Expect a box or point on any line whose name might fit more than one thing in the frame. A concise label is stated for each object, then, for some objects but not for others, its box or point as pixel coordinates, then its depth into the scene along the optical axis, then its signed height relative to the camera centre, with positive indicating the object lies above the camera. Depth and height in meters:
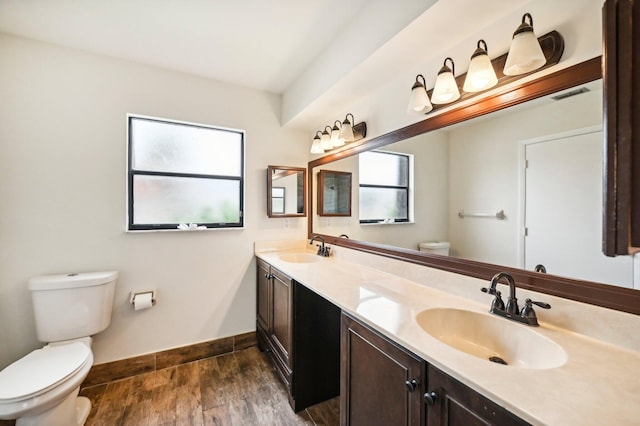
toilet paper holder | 2.10 -0.69
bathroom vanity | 0.65 -0.45
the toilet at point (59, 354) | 1.29 -0.87
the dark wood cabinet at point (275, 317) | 1.83 -0.85
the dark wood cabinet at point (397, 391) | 0.74 -0.62
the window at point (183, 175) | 2.18 +0.33
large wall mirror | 0.96 +0.11
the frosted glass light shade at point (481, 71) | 1.14 +0.62
